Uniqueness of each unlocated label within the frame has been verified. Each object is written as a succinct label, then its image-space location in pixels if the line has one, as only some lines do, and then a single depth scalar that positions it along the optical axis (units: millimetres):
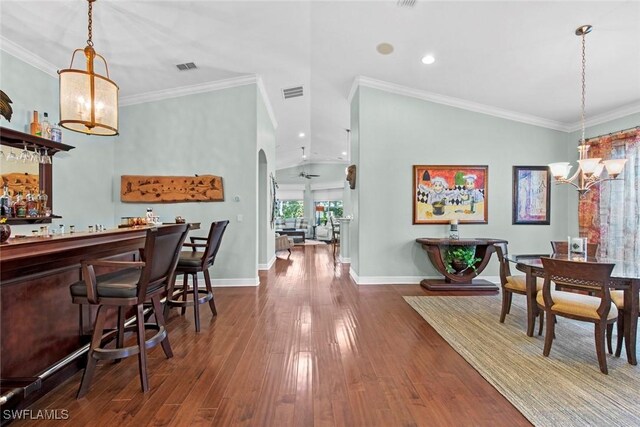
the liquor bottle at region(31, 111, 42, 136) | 3541
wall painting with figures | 5227
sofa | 13055
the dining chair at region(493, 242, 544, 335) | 3190
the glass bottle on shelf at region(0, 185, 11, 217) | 3068
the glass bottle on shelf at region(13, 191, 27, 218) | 3268
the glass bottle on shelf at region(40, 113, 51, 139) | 3602
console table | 4738
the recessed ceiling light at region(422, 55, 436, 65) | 4147
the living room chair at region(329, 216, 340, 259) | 10428
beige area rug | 1897
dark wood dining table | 2404
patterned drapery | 4301
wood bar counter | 1765
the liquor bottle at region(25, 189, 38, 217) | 3354
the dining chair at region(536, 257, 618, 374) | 2305
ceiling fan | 11733
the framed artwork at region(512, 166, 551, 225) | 5344
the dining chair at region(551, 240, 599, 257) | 3582
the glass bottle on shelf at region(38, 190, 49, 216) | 3376
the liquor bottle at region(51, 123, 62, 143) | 3723
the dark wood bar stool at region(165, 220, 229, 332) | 3189
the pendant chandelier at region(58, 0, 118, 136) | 2475
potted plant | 4836
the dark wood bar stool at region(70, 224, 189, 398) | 1998
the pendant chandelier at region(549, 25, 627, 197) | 2918
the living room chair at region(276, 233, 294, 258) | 8562
